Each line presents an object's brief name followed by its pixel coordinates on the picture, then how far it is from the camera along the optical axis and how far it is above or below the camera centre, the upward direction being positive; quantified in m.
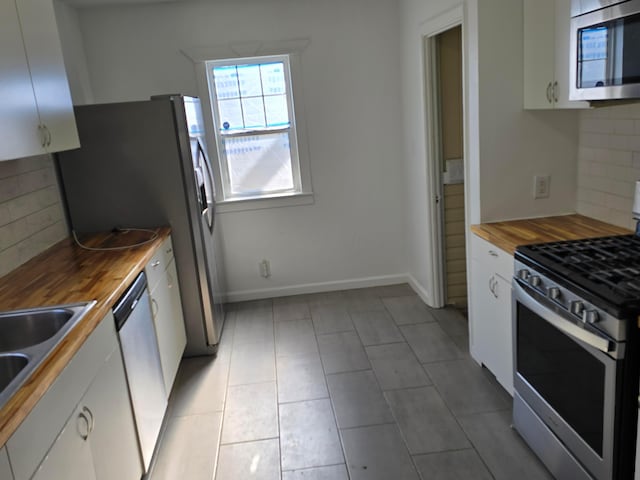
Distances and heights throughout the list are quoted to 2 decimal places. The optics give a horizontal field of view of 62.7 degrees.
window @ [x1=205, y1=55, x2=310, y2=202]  4.23 +0.04
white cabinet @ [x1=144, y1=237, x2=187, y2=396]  2.82 -0.96
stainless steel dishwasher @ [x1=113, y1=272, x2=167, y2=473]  2.23 -0.98
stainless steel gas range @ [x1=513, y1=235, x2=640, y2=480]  1.70 -0.90
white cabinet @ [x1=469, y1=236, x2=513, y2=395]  2.60 -1.02
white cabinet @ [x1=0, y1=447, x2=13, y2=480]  1.20 -0.70
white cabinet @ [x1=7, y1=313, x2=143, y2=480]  1.36 -0.83
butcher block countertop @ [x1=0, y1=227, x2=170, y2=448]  1.39 -0.58
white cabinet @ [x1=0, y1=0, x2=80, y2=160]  2.04 +0.29
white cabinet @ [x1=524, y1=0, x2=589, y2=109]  2.43 +0.24
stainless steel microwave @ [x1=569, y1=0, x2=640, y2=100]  1.86 +0.19
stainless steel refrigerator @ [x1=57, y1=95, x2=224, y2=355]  3.28 -0.21
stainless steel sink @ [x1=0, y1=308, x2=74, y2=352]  1.96 -0.64
